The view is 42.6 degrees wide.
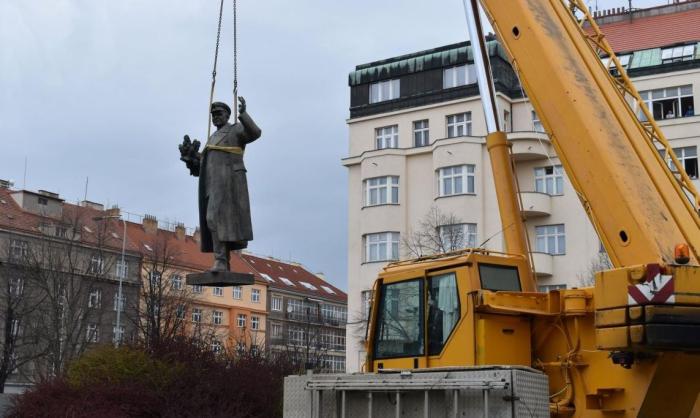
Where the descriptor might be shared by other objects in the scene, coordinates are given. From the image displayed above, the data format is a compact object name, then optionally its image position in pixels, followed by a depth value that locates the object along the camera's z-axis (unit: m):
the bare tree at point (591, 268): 33.78
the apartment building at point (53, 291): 48.62
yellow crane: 8.65
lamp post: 48.31
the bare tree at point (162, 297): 45.10
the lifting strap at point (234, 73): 11.28
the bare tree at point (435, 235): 38.56
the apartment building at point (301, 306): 88.31
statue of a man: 11.07
